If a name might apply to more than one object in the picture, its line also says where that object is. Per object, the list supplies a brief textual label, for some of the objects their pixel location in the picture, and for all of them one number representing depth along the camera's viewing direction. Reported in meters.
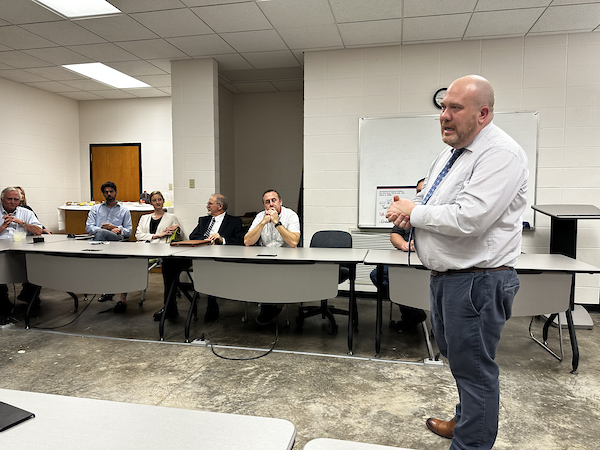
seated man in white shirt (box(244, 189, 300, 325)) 3.71
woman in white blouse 4.75
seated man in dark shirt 3.41
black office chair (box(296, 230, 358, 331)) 3.62
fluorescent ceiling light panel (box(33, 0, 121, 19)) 3.67
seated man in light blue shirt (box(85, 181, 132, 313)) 4.77
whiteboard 4.59
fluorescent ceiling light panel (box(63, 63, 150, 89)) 5.46
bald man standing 1.46
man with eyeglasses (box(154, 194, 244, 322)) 3.81
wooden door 7.19
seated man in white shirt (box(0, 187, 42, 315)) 4.03
